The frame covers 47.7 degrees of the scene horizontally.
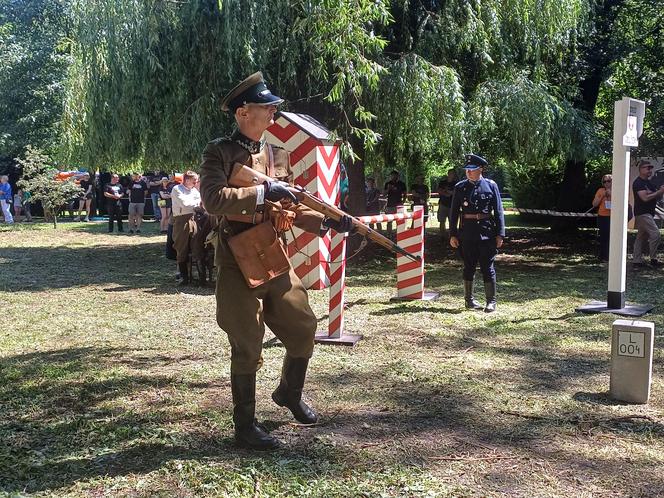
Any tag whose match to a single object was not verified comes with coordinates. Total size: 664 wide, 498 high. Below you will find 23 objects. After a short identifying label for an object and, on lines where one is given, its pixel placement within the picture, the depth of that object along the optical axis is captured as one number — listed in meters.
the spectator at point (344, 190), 14.55
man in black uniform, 9.62
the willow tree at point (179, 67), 12.62
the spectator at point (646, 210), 13.98
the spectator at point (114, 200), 22.47
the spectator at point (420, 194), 20.80
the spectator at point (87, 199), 28.60
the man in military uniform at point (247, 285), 4.48
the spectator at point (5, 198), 27.22
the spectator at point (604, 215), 14.60
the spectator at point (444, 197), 19.73
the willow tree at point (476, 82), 13.02
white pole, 9.41
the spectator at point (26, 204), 28.49
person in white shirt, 12.20
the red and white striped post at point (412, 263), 10.54
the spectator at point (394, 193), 20.80
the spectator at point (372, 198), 21.40
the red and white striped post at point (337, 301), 7.80
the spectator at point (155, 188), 27.27
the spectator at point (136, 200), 22.56
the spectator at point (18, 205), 28.99
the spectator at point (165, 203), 19.31
